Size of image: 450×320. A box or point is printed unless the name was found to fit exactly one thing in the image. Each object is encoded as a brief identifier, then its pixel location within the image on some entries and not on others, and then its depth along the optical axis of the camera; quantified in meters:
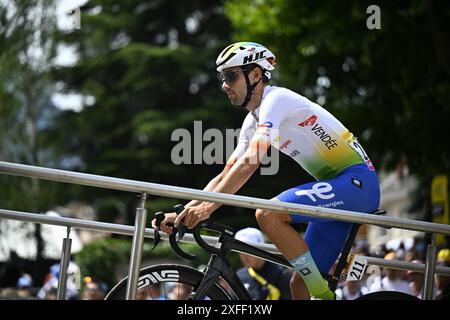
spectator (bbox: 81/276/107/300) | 16.11
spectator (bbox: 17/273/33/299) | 22.52
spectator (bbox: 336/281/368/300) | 15.47
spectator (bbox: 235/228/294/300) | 17.23
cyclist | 10.25
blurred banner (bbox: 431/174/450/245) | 27.33
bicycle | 10.51
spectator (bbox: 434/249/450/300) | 12.16
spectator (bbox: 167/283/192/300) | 10.73
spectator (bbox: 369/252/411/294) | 14.36
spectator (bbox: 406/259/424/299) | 15.04
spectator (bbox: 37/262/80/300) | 11.21
